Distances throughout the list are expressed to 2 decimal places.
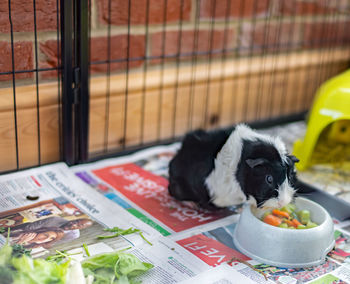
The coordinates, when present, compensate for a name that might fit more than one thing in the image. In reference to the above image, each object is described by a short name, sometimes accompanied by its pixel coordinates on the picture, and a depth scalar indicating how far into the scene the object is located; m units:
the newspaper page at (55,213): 1.19
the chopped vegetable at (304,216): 1.27
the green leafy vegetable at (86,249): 1.14
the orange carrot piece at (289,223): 1.24
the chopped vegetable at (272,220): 1.22
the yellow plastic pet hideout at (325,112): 1.62
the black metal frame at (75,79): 1.42
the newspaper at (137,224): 1.13
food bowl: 1.14
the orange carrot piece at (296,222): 1.23
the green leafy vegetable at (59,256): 1.10
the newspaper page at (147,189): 1.34
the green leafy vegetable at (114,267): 1.04
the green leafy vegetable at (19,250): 1.11
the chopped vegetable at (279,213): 1.28
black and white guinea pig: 1.19
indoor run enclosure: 1.46
